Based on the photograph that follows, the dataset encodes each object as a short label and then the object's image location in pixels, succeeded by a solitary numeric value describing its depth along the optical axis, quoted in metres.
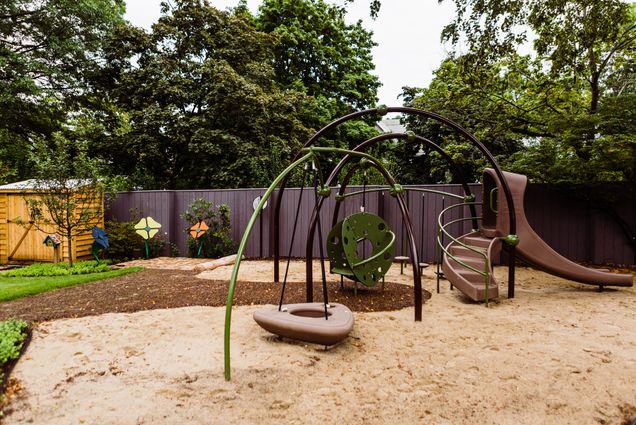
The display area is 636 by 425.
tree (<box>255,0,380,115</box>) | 18.27
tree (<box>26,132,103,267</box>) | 7.71
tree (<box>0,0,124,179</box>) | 13.77
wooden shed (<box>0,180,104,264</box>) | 9.22
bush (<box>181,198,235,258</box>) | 9.97
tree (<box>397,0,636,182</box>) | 6.29
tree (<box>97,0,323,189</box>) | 13.07
